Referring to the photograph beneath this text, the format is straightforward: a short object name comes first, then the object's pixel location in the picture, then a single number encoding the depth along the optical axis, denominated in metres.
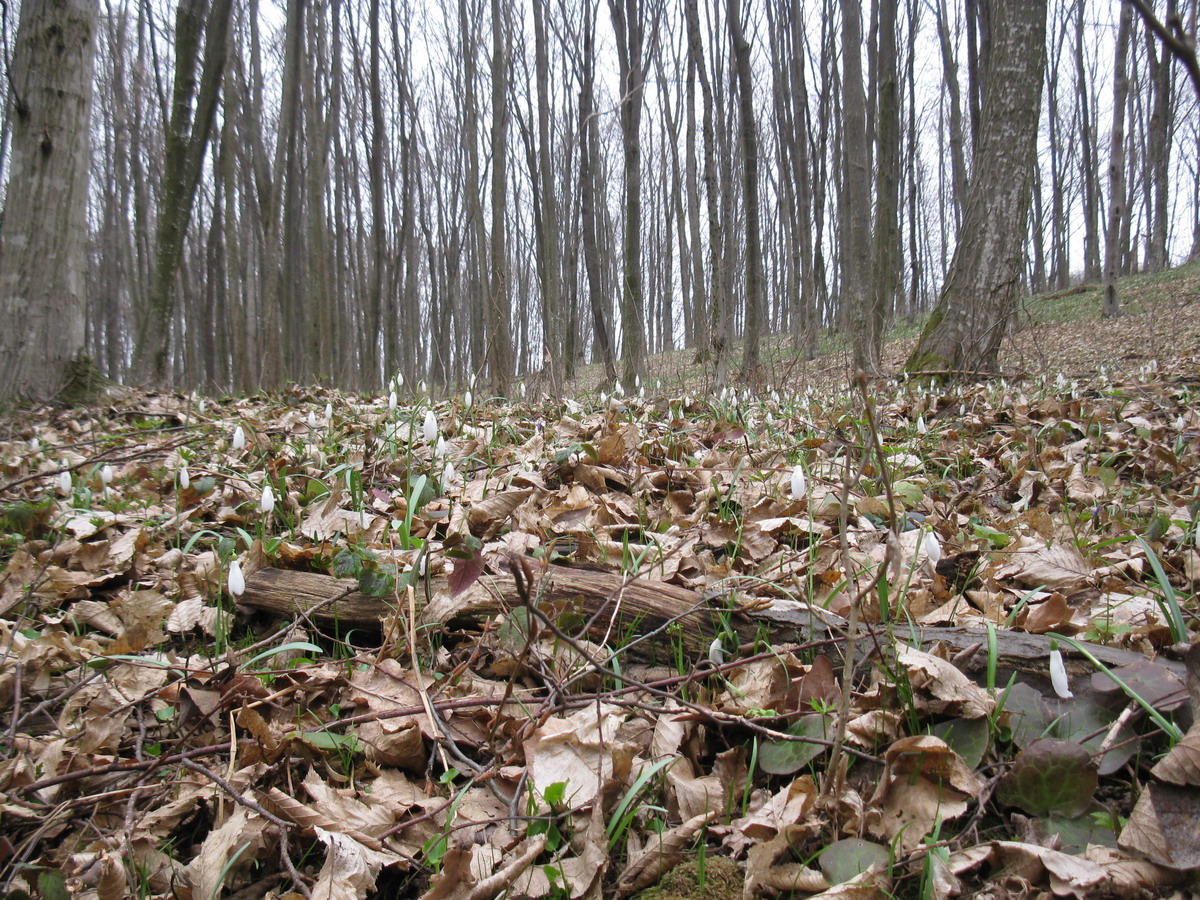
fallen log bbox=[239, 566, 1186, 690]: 1.47
